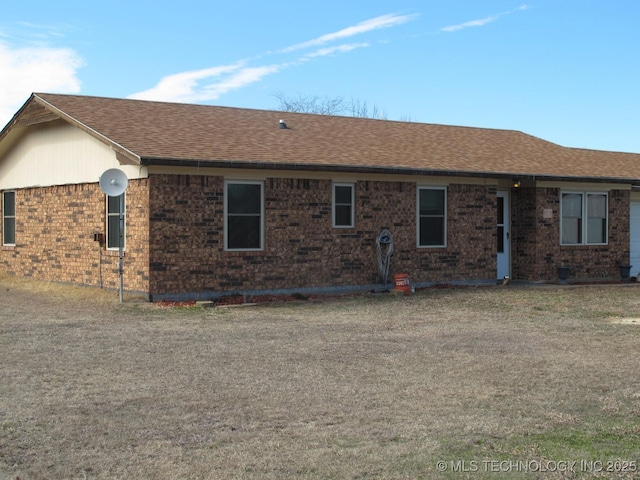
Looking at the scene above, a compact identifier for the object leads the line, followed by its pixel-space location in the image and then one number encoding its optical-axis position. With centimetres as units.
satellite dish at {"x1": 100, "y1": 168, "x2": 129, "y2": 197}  1525
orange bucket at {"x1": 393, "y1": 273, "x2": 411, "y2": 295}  1731
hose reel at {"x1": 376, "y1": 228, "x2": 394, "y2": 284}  1800
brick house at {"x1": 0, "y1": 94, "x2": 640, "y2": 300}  1598
